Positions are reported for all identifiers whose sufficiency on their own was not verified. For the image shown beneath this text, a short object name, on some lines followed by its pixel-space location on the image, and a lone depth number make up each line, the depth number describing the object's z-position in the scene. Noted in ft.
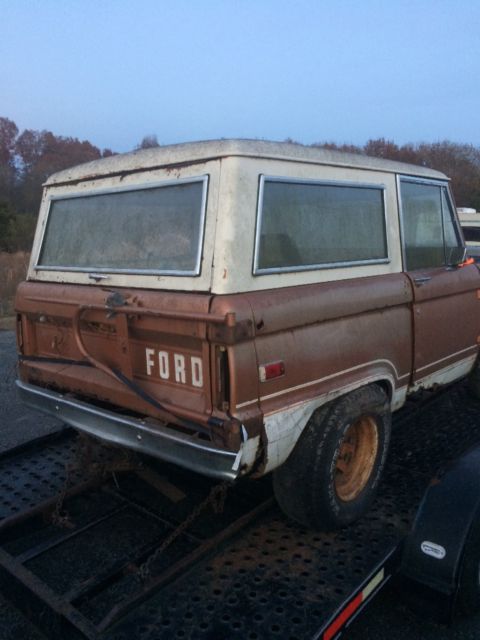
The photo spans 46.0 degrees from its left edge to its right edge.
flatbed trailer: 7.07
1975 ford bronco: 8.09
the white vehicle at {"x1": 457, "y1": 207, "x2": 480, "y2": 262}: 34.09
